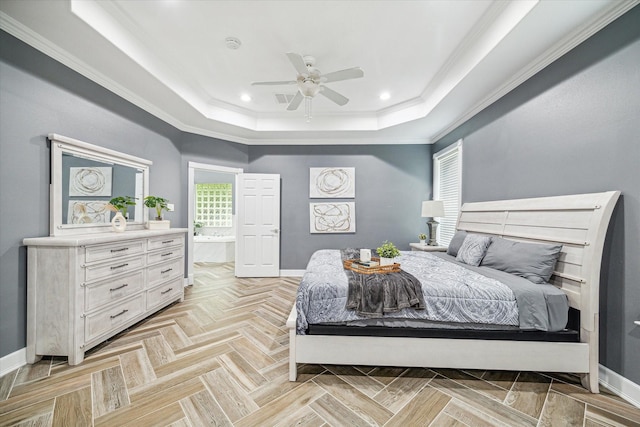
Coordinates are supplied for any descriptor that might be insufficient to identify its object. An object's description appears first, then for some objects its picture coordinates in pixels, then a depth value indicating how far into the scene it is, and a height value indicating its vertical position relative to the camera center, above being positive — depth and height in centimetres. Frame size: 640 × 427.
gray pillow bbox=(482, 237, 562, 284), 193 -38
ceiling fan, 230 +139
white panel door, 466 -22
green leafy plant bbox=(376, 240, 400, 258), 240 -37
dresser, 197 -68
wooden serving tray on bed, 218 -50
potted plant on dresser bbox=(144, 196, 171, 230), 321 +4
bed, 170 -93
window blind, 386 +53
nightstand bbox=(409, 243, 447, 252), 376 -52
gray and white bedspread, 174 -65
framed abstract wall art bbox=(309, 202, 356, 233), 482 -8
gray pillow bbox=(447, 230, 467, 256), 313 -37
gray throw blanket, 179 -61
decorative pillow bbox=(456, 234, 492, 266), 252 -37
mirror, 222 +30
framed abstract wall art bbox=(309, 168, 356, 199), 483 +63
